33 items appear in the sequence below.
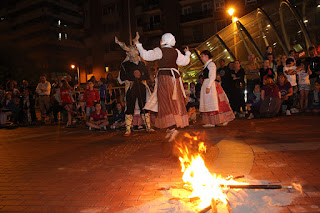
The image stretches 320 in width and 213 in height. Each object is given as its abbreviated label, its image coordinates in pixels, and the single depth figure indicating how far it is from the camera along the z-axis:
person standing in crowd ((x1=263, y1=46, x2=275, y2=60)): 10.62
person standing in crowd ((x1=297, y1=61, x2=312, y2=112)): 10.07
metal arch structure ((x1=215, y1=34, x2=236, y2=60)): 13.11
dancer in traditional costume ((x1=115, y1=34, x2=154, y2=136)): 7.38
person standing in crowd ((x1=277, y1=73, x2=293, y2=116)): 9.83
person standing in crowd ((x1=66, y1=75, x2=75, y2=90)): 12.19
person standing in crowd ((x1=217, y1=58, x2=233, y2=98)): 10.36
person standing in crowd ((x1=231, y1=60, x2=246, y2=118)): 10.20
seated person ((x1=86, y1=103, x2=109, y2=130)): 9.39
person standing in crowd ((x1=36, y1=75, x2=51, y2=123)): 12.65
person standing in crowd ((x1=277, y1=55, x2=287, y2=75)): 10.57
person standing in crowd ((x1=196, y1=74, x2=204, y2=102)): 11.08
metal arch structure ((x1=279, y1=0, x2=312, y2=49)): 12.27
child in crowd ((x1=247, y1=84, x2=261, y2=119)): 9.88
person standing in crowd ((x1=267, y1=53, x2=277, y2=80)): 10.54
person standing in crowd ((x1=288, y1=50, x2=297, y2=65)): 10.67
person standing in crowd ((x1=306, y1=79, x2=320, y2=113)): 9.73
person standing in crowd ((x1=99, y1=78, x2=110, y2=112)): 11.55
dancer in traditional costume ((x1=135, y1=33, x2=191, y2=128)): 5.25
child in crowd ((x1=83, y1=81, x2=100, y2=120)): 10.28
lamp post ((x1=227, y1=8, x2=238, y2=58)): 13.31
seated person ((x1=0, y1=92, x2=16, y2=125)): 12.37
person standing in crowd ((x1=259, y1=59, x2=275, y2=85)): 10.05
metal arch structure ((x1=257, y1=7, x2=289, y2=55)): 12.53
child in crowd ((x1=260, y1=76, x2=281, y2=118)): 9.42
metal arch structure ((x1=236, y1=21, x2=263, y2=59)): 12.63
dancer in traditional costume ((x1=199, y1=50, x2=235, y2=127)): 7.43
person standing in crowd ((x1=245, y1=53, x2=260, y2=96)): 11.09
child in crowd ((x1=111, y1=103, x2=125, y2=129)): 9.84
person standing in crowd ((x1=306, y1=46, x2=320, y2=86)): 10.09
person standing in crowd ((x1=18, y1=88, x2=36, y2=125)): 12.95
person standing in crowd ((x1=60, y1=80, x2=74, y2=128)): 11.06
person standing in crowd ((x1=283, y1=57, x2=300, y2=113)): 10.09
